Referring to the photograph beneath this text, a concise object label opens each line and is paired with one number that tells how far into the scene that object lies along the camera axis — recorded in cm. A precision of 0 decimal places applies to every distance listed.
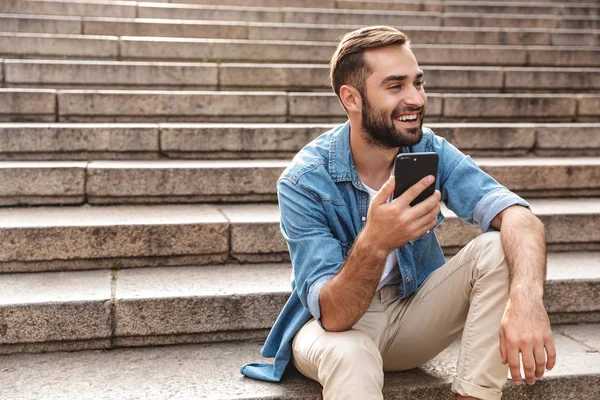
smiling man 230
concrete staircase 311
